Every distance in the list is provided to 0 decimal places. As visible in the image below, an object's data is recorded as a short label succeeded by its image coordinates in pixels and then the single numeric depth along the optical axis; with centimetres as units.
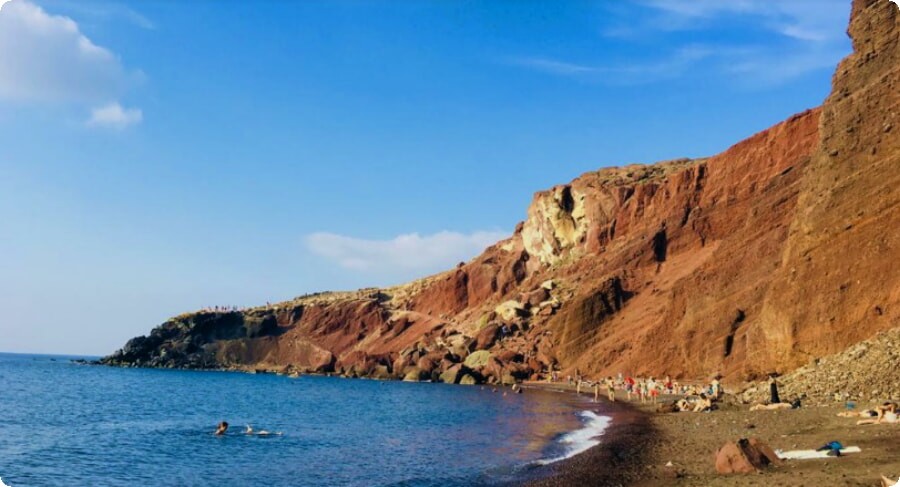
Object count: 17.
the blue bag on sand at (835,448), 1786
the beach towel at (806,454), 1803
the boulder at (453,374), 8731
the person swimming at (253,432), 3816
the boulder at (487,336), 9144
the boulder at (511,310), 9259
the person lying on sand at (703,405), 3638
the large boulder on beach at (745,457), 1780
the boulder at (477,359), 8838
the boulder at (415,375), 9312
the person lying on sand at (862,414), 2254
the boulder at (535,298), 9419
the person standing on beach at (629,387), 5591
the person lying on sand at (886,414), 2120
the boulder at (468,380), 8525
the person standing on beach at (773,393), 3228
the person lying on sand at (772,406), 3017
